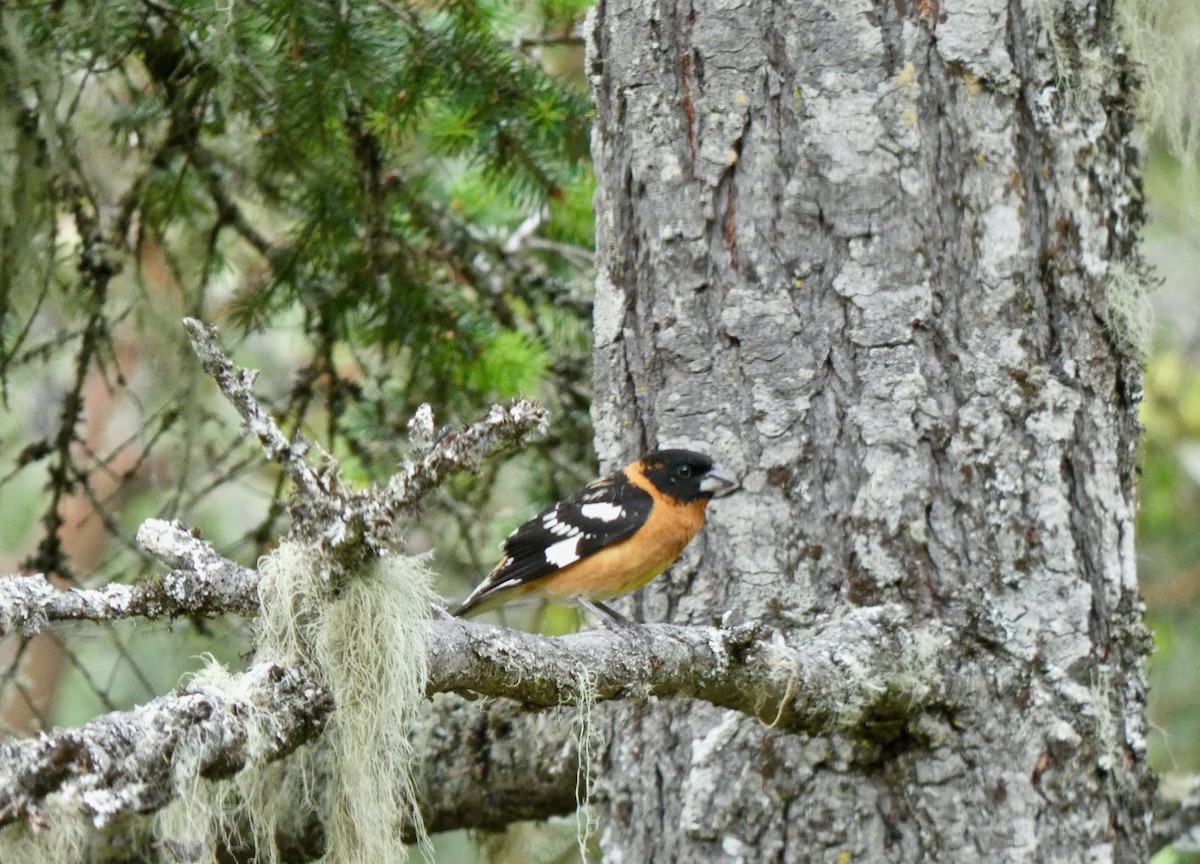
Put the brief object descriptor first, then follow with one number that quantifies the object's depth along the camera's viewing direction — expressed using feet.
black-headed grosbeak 22.98
